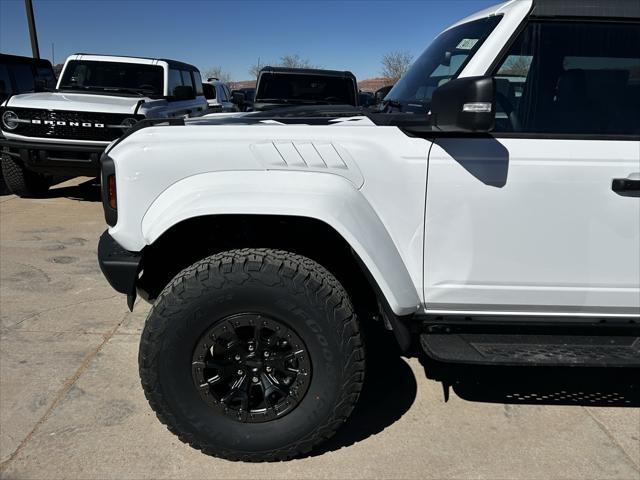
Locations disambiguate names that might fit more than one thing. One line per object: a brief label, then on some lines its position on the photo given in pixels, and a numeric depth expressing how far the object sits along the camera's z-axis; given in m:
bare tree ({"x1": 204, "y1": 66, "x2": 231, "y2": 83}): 63.20
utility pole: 16.39
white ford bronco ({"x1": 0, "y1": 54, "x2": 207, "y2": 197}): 7.20
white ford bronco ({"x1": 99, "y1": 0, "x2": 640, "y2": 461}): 2.24
